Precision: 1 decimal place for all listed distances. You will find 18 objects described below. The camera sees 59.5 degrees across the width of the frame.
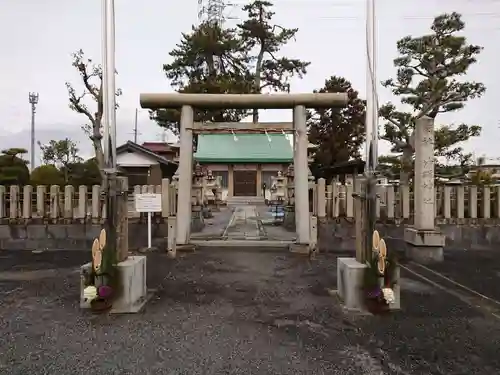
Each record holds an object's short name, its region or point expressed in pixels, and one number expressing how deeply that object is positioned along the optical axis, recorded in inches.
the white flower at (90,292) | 216.8
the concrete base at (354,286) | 227.5
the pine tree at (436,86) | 748.6
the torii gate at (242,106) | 406.3
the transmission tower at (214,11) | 1187.9
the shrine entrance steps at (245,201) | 1101.9
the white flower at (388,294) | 215.6
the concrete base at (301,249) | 400.2
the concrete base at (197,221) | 541.3
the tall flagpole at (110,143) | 234.7
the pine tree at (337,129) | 1104.2
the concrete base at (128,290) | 225.3
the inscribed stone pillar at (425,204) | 378.6
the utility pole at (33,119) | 1294.3
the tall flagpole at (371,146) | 236.1
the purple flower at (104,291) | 218.7
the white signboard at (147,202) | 407.5
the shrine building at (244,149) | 846.5
